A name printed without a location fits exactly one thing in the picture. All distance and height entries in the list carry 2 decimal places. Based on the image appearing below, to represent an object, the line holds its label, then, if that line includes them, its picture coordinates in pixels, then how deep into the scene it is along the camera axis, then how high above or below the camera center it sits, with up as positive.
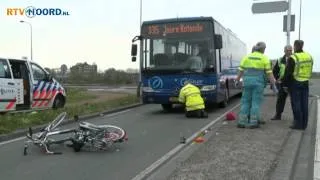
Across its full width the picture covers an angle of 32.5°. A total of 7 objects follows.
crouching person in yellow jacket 16.02 -0.82
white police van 16.59 -0.56
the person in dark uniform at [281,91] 13.95 -0.48
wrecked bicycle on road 9.66 -1.18
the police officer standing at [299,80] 11.87 -0.16
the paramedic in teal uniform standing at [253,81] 12.29 -0.20
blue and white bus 17.48 +0.47
